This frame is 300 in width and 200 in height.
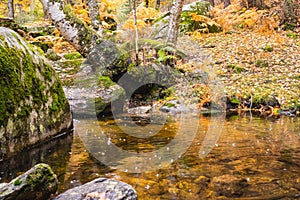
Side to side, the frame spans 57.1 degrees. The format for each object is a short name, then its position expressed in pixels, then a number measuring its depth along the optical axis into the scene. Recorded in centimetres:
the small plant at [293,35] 1327
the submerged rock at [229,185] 249
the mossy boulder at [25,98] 342
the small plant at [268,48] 1185
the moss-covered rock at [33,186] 208
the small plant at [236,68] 1054
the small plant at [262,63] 1075
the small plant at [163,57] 944
